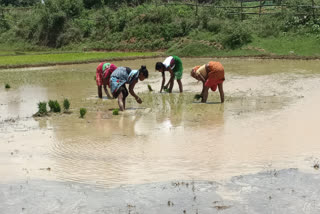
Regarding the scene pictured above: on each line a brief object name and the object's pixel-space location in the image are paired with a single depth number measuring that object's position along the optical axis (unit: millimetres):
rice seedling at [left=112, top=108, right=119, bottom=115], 10914
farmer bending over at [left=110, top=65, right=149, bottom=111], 11305
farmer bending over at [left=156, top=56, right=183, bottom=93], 13569
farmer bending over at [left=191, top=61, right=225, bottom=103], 11944
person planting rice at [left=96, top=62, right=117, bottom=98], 12766
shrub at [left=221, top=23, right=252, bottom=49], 25172
